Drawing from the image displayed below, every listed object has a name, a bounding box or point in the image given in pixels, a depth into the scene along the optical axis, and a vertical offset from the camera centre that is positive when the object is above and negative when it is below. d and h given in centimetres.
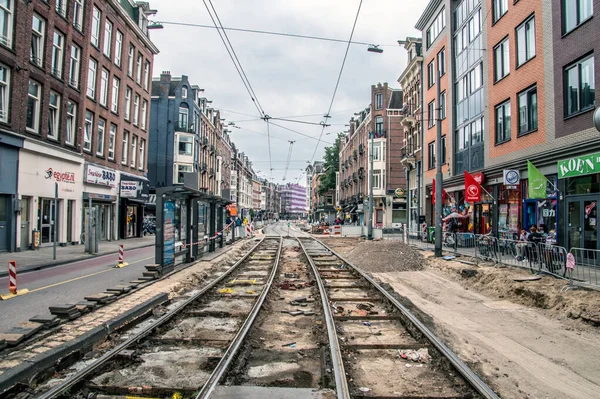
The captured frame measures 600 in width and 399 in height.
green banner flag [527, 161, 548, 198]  1413 +116
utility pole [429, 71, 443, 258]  1664 +63
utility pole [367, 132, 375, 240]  3203 -48
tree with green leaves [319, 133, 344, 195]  8938 +1093
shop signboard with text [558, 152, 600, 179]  1320 +175
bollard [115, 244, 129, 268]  1515 -166
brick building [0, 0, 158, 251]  1880 +556
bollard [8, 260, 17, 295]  959 -147
